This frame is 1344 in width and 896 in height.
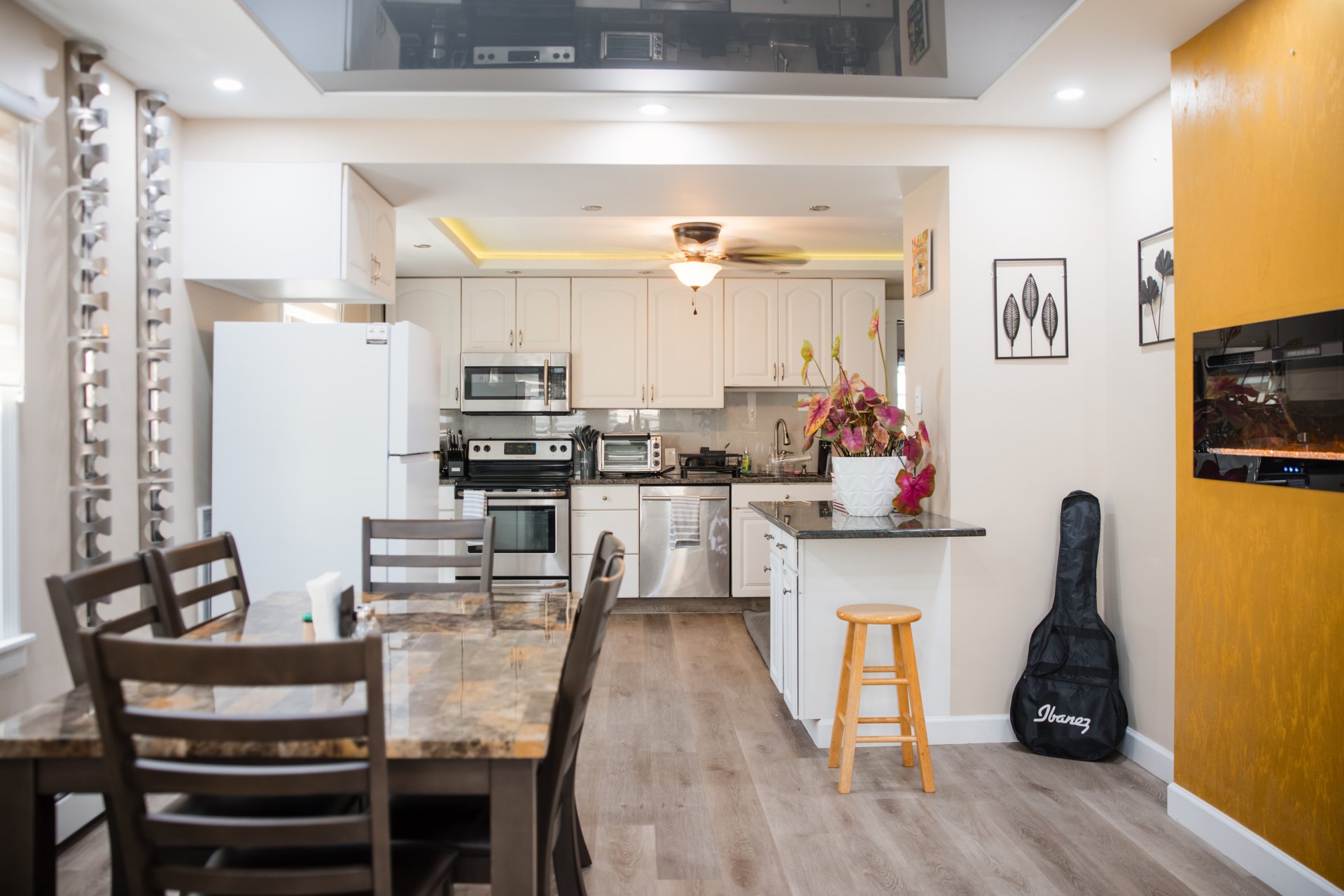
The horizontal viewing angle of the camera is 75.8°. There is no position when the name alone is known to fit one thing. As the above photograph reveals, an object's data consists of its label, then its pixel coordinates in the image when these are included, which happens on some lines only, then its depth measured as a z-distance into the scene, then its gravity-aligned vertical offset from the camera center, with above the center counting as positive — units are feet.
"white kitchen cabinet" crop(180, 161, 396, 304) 10.28 +2.72
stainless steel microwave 19.16 +1.48
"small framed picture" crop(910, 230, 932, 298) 11.55 +2.54
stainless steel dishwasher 18.52 -2.17
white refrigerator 10.38 +0.12
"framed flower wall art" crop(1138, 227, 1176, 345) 9.32 +1.76
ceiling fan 16.38 +3.97
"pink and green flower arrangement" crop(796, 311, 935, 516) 10.79 +0.28
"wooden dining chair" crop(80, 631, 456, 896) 3.65 -1.43
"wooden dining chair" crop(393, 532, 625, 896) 4.94 -2.06
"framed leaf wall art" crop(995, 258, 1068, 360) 10.75 +1.75
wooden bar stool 9.29 -2.57
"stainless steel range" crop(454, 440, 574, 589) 18.21 -1.69
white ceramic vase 10.89 -0.44
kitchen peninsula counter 10.57 -1.86
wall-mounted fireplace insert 6.57 +0.37
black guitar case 10.09 -2.63
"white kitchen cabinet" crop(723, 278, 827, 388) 19.61 +2.78
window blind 7.63 +1.88
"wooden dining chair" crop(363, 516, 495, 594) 8.44 -0.86
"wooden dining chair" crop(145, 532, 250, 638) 6.53 -0.98
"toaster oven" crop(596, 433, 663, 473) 19.38 -0.07
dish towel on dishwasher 18.52 -1.56
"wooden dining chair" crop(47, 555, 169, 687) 5.37 -0.95
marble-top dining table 4.14 -1.41
